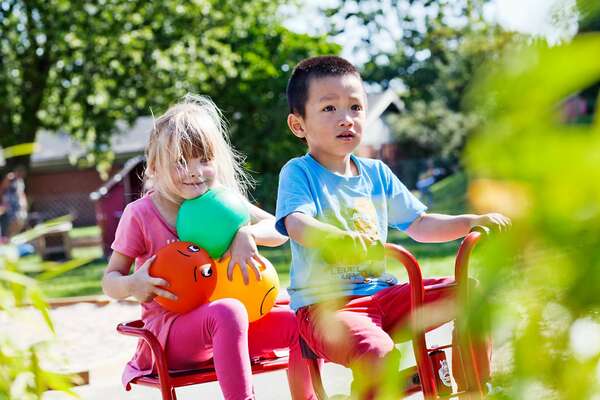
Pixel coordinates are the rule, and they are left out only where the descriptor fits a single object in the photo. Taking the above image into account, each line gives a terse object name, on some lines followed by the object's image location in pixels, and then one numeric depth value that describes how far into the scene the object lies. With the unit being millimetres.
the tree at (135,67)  15898
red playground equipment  2240
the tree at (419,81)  21875
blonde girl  2506
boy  2381
